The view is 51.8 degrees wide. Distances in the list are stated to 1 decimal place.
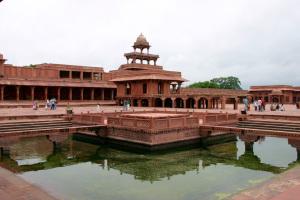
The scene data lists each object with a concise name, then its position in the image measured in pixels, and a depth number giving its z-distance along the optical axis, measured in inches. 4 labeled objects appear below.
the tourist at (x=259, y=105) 1210.8
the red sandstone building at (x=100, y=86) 1610.5
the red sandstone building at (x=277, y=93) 2343.8
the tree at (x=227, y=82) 3804.1
